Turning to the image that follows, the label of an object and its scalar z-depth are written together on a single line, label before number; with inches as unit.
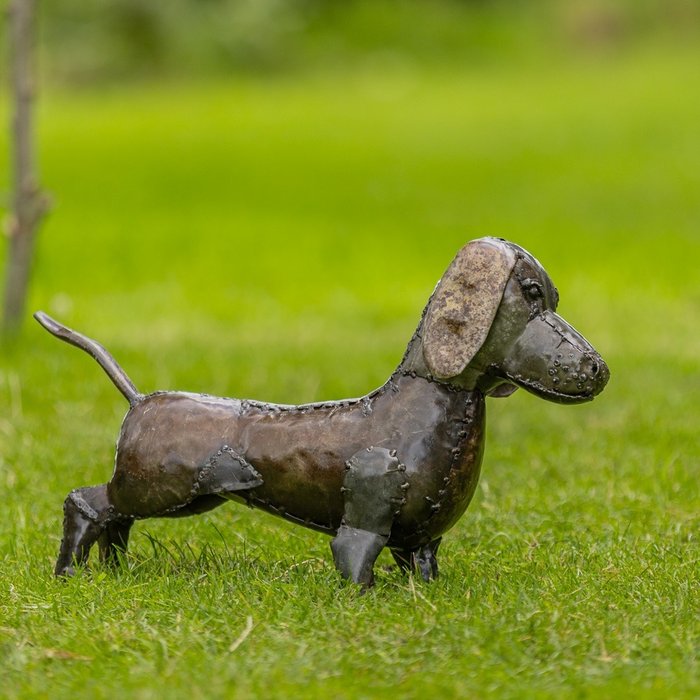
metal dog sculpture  273.1
